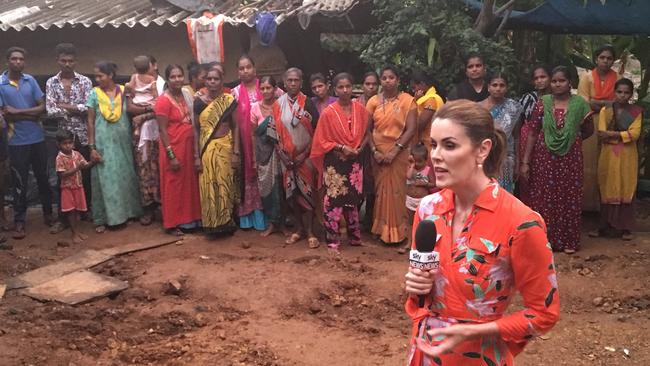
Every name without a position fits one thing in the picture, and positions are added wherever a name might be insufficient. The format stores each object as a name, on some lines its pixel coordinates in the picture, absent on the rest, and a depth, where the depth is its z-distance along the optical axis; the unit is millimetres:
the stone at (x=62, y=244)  6148
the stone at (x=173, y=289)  4898
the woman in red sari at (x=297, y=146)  5914
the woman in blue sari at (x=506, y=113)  5500
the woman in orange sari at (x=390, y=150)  5730
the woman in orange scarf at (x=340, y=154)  5715
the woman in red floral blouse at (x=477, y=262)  1754
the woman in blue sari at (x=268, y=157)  6016
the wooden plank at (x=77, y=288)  4742
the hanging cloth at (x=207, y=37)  6781
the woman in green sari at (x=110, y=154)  6355
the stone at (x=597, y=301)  4707
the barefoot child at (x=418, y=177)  5629
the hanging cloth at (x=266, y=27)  6703
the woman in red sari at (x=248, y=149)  6117
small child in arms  6484
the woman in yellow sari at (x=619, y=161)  5898
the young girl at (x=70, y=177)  6214
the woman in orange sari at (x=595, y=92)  6109
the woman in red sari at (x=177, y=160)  6129
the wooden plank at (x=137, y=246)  5934
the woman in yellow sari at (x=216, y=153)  6008
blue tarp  6266
